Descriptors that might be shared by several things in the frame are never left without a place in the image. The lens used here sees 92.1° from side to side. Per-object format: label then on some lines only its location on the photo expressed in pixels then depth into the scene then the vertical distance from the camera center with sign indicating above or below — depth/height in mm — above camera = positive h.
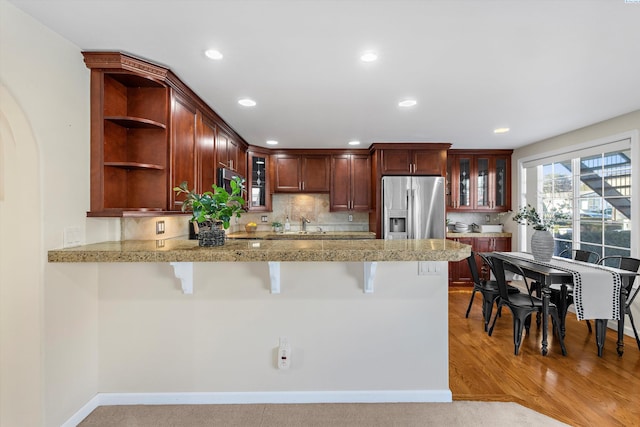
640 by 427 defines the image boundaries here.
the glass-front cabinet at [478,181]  5215 +517
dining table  2600 -682
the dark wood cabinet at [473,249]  5097 -638
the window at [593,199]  3453 +151
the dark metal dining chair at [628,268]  2744 -599
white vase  3204 -363
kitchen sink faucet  5277 -165
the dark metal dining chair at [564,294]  2936 -838
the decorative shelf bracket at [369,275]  1923 -402
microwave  3277 +381
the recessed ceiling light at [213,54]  1940 +1018
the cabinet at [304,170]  5031 +689
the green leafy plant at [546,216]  3264 -70
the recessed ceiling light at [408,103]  2805 +1014
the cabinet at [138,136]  1973 +556
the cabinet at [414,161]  4648 +764
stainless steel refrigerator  4570 +72
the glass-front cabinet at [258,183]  4711 +474
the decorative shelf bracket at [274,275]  1915 -397
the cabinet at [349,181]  5027 +508
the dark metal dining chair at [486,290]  3248 -840
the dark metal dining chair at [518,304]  2771 -855
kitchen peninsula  2016 -788
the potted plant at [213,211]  1788 +11
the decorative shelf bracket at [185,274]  1882 -380
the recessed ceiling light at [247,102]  2820 +1029
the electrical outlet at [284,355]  2006 -928
